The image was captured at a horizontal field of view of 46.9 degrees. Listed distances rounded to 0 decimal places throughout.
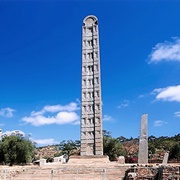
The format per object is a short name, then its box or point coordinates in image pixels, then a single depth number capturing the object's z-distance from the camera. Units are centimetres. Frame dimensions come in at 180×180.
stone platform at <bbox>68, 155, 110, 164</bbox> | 1909
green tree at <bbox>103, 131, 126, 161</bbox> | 3037
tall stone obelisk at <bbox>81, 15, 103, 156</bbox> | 2133
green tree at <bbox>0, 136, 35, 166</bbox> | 2577
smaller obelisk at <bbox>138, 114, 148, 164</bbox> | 1482
